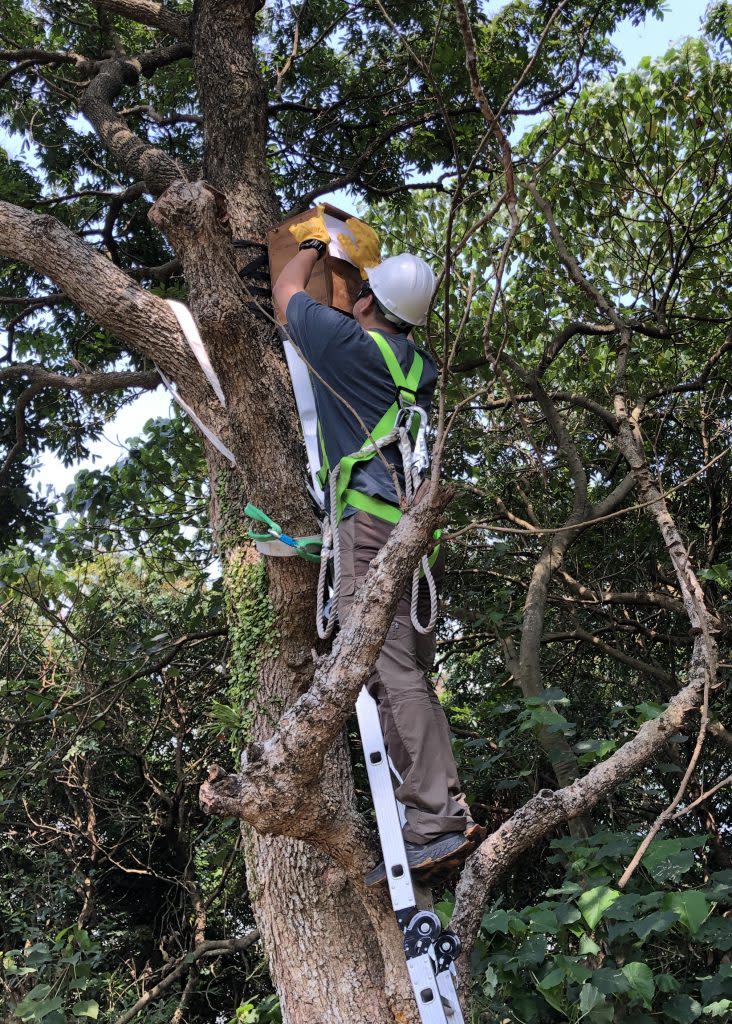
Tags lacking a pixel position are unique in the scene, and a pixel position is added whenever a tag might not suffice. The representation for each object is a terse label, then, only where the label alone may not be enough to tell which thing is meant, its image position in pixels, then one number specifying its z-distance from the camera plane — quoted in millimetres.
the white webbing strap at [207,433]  3459
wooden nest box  3512
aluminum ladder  2193
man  2410
